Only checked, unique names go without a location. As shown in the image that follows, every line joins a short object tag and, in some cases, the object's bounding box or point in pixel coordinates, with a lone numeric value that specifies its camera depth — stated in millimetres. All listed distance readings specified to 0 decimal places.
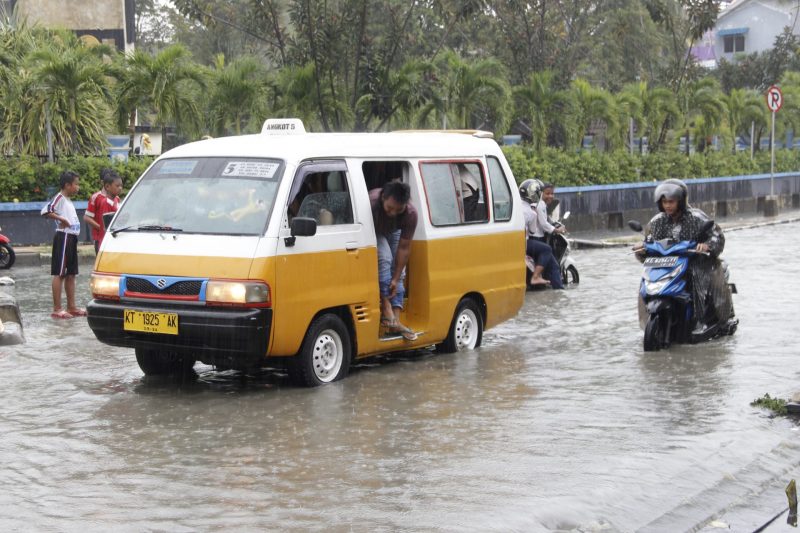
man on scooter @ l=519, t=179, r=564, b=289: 17703
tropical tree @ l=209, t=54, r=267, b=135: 26047
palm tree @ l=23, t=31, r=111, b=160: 24430
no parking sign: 36781
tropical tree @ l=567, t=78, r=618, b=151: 32656
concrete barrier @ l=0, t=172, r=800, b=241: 22875
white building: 83688
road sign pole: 37406
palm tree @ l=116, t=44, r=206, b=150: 25484
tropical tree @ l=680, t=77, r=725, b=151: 39281
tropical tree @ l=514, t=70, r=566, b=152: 31828
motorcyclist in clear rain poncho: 12336
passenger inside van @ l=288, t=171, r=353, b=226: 10047
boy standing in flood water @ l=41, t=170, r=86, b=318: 14266
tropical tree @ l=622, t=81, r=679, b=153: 36312
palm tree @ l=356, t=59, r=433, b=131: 27672
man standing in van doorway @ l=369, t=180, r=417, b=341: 10875
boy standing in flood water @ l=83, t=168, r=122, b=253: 14562
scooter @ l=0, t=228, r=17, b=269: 20594
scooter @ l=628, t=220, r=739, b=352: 12148
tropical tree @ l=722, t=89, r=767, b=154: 42375
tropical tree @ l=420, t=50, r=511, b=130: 29562
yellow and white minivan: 9453
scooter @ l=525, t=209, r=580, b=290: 18219
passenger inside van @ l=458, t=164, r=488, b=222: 12062
